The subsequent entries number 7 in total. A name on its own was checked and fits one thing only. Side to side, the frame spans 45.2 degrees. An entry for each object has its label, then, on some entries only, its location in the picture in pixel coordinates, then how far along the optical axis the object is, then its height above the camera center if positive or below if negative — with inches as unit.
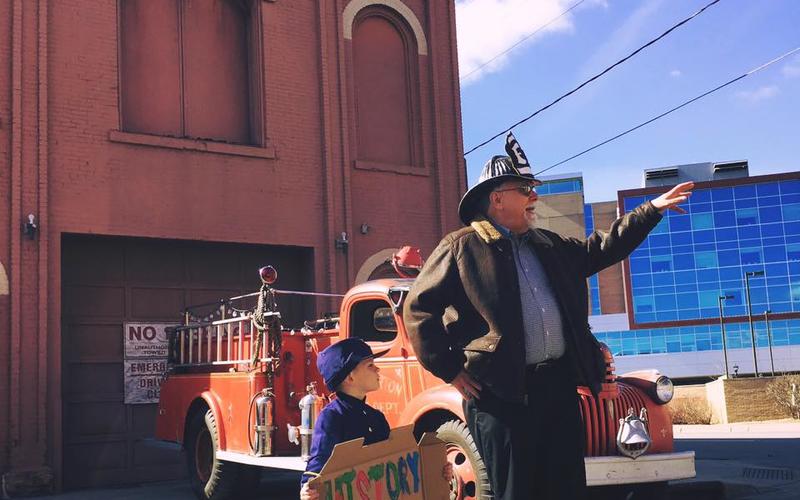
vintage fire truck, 276.5 -12.4
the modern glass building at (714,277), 2945.4 +229.0
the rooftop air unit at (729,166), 2989.7 +570.6
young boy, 158.4 -5.1
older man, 154.2 +5.7
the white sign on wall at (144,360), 494.6 +9.1
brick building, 455.8 +108.8
